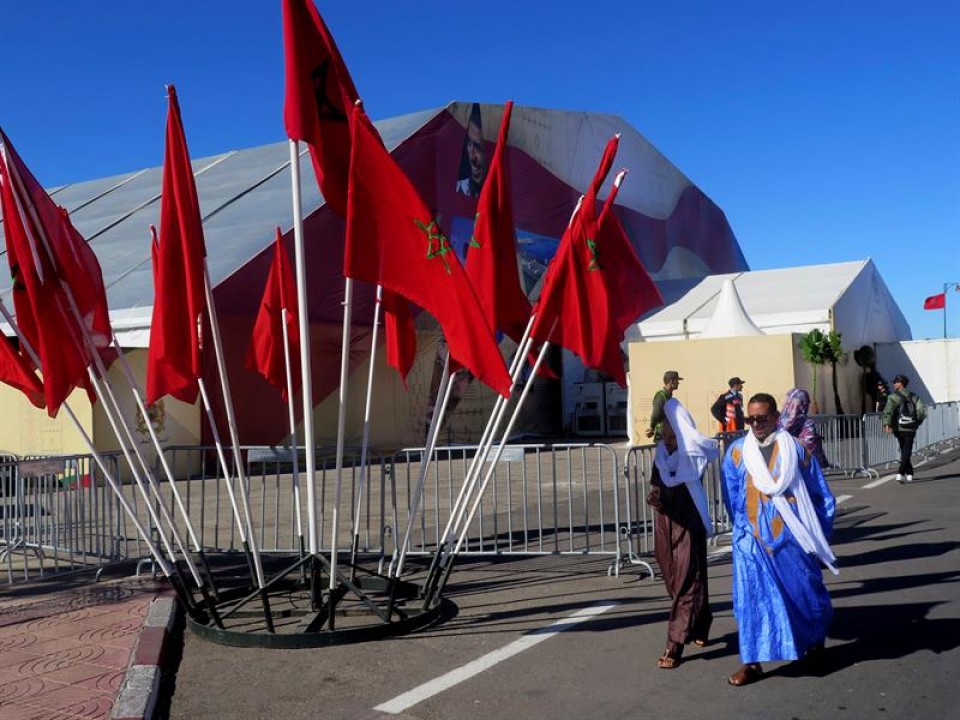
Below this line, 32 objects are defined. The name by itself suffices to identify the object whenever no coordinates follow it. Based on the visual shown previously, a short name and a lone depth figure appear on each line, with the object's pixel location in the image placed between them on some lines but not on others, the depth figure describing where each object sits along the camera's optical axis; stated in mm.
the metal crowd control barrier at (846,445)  17594
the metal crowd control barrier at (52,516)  10039
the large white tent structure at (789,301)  30922
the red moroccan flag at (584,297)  7242
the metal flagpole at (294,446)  7562
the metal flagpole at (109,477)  7258
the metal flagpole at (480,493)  7488
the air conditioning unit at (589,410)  34719
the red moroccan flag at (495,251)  7207
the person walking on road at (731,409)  15125
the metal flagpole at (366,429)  7750
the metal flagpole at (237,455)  6965
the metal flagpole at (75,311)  6946
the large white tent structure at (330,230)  22344
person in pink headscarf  6762
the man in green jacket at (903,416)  16250
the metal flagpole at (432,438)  7493
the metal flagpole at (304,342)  6531
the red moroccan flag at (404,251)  6020
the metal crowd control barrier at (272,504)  10797
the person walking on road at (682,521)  6230
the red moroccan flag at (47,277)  7020
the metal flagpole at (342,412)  6828
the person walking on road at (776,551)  5578
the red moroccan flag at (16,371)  8117
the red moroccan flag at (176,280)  6910
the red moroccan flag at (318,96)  6492
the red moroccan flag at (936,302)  42094
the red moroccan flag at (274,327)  9133
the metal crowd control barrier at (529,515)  10500
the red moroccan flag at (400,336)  8070
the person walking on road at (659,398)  8789
